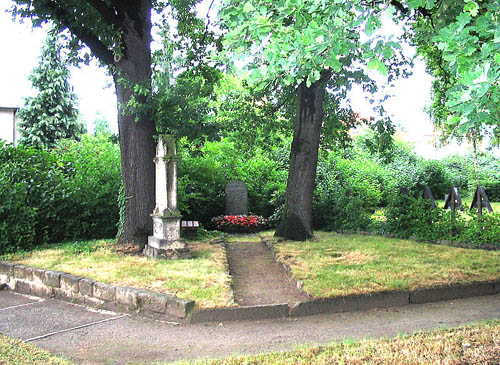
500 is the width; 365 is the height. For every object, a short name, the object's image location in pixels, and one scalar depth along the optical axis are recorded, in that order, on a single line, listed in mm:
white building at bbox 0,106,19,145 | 32875
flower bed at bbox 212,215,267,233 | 13102
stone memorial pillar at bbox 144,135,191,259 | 8188
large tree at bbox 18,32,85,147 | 25766
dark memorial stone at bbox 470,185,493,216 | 10469
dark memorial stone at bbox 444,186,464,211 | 11336
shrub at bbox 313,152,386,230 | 12719
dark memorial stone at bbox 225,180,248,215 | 14062
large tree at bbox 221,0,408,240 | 3549
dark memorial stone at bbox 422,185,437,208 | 11374
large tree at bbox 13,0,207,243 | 9047
